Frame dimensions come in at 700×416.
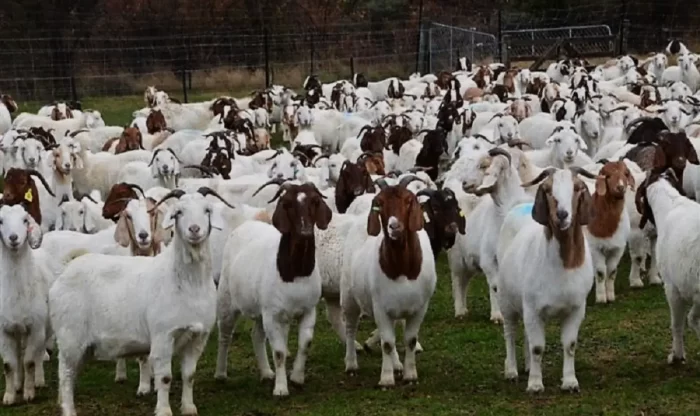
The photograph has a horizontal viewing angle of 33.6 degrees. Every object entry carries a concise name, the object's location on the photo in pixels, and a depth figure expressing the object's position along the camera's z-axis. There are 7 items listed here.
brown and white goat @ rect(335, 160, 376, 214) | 13.14
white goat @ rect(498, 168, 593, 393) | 8.01
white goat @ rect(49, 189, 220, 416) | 8.20
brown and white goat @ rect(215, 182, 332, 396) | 8.83
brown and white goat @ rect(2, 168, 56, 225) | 12.54
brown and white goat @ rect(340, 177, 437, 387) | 8.83
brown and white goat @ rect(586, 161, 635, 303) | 11.38
